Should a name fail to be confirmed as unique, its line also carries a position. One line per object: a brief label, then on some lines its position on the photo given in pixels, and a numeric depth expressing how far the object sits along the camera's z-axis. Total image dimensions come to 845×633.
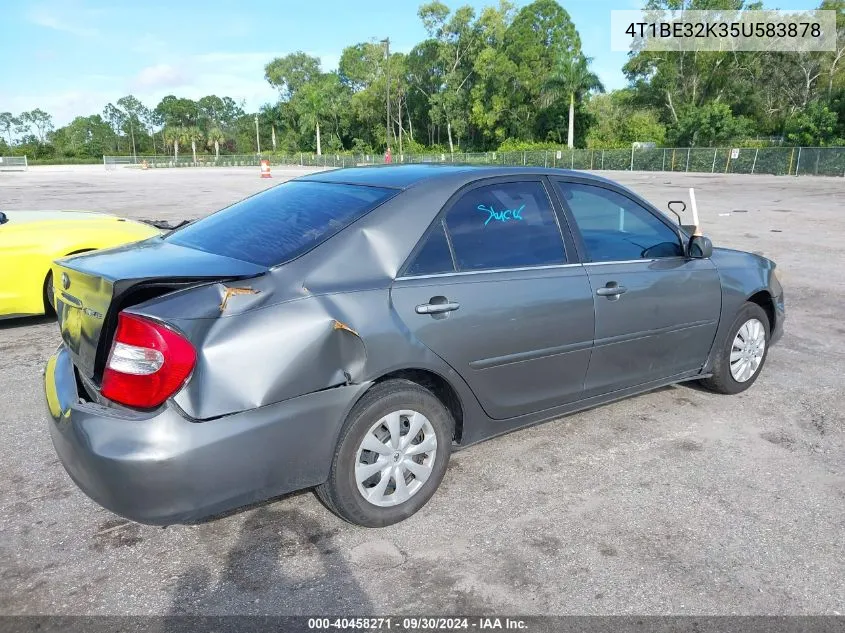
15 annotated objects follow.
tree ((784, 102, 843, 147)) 50.12
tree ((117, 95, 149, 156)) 145.12
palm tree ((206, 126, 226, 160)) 124.50
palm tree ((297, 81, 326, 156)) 94.94
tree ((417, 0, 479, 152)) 78.81
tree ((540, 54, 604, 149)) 65.31
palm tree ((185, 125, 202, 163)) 124.50
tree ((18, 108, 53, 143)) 150.75
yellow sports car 6.23
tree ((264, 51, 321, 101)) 114.75
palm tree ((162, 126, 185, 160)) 124.50
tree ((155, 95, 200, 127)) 132.60
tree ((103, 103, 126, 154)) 143.50
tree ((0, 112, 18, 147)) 151.38
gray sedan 2.52
